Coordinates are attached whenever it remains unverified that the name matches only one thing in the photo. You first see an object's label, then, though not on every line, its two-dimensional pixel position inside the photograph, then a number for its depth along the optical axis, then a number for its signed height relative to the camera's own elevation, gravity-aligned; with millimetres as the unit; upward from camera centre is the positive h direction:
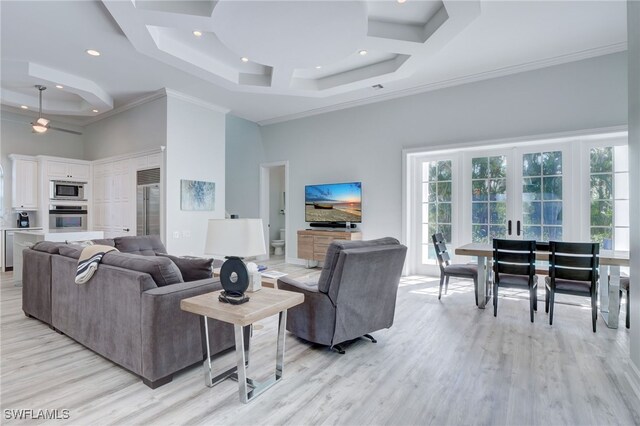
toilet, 8484 -879
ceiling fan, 5199 +1423
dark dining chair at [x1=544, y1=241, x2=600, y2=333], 3199 -584
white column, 2250 +293
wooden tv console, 6180 -554
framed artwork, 5875 +338
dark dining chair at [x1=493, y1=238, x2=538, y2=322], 3529 -600
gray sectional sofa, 2162 -755
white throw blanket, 2541 -381
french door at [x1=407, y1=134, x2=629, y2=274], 4512 +280
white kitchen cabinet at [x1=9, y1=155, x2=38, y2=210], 6531 +632
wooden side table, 1933 -612
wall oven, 6801 -96
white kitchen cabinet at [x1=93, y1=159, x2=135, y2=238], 6230 +299
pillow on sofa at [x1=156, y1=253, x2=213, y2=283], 2699 -466
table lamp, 2094 -235
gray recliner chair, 2590 -671
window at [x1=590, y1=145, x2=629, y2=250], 4430 +207
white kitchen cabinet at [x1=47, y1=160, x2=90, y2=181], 6764 +915
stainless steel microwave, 6738 +487
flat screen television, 6330 +206
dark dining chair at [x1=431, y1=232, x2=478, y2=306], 4191 -747
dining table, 3246 -697
